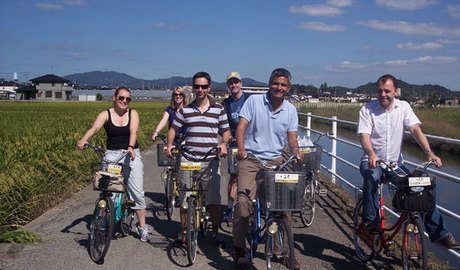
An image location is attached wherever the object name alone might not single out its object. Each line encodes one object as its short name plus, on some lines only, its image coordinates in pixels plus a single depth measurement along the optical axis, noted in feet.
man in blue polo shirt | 17.51
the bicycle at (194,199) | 18.52
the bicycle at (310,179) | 24.30
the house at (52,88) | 357.20
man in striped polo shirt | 20.29
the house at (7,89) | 378.73
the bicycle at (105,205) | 18.85
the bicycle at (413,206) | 15.29
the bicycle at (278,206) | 15.48
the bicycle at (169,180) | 25.64
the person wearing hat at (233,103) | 24.77
